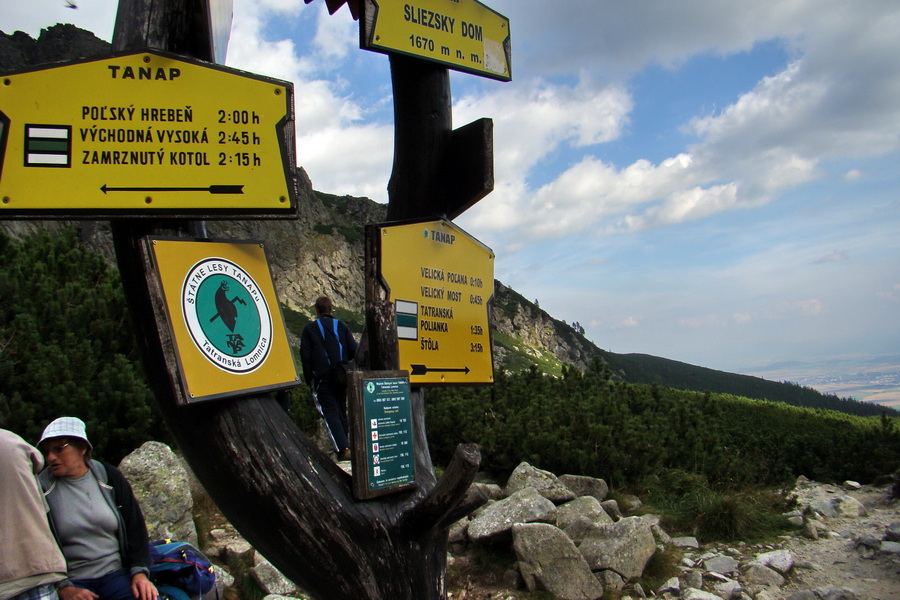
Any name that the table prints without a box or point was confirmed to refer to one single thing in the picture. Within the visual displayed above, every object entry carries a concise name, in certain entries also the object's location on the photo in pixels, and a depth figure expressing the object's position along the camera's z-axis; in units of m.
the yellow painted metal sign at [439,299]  2.34
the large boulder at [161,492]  4.93
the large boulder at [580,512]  6.19
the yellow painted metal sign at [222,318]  1.78
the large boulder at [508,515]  5.84
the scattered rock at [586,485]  7.63
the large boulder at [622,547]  5.41
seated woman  2.84
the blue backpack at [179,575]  3.06
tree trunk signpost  1.87
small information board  2.07
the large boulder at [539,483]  7.08
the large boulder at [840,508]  8.12
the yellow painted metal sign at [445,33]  2.35
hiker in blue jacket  6.15
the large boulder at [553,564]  5.17
